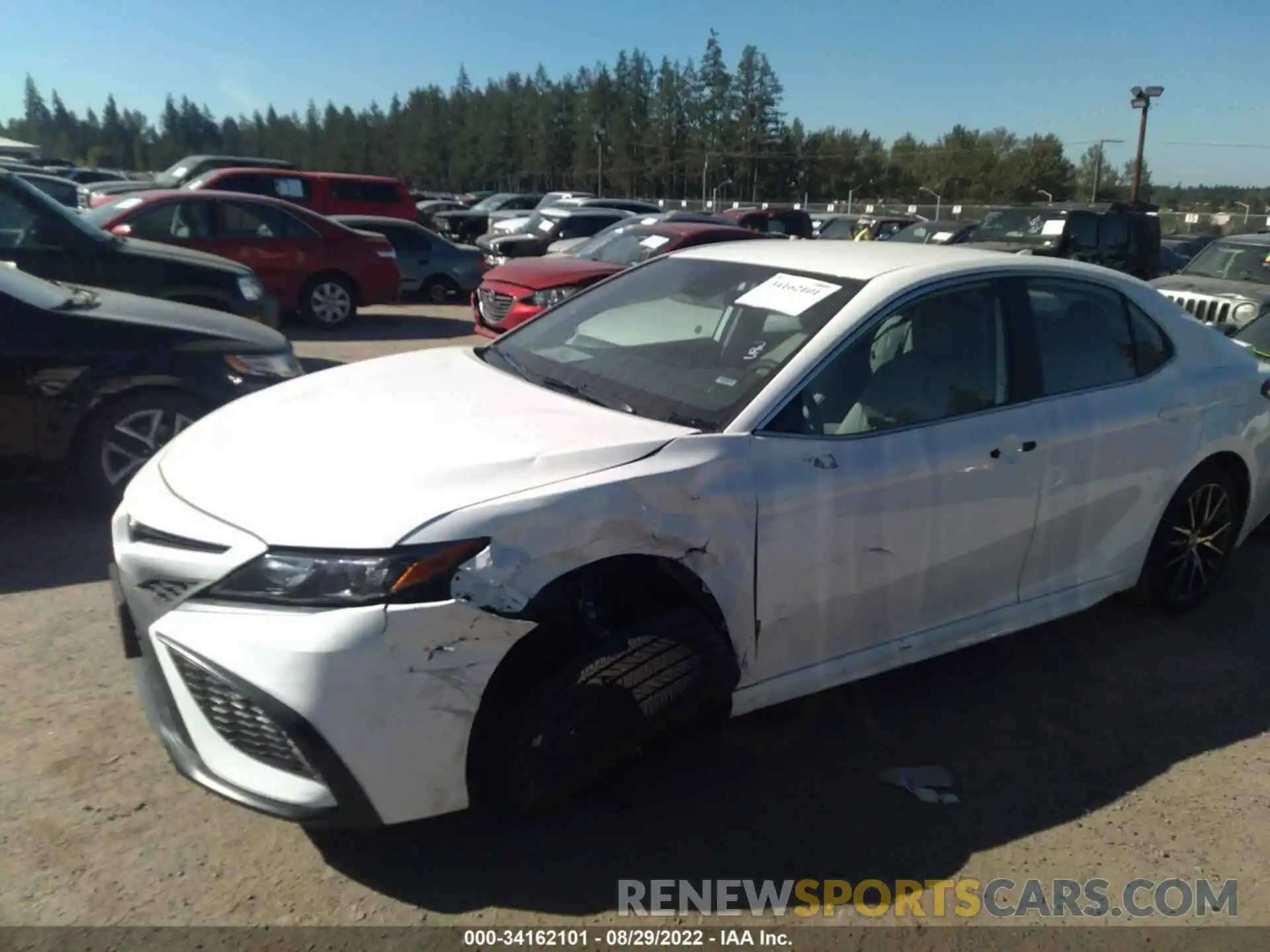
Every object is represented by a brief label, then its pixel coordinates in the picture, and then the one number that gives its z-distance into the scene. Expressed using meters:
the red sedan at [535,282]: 9.26
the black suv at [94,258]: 7.47
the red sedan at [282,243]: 11.74
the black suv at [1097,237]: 14.45
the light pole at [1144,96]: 26.97
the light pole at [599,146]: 65.38
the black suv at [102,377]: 4.87
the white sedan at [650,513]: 2.42
